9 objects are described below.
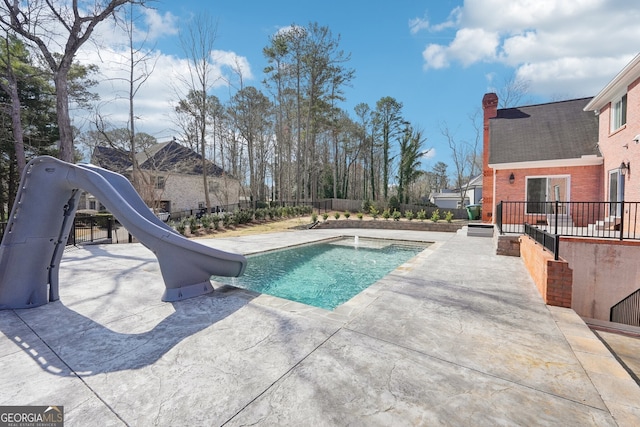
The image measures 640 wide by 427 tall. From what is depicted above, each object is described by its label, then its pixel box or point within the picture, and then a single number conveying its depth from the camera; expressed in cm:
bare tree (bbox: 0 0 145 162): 855
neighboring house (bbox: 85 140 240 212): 2456
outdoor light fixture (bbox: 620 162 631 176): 798
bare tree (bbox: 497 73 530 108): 2298
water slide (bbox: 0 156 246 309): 339
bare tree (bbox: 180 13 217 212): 1606
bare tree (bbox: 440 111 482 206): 2569
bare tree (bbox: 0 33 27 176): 1088
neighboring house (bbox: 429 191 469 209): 3450
